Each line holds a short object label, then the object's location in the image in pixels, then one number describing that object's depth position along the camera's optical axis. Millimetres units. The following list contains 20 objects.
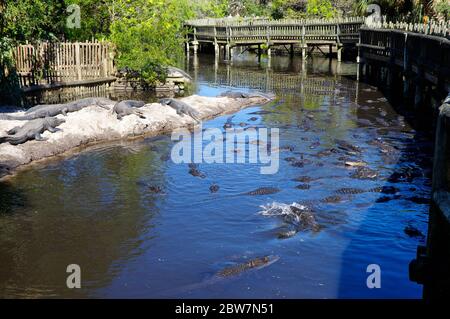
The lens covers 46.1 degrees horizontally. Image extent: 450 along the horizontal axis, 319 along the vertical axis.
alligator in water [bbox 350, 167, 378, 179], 11508
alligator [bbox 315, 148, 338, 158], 13260
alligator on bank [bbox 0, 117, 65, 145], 13000
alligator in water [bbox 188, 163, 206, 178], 11891
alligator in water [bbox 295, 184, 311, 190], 10867
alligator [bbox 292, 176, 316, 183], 11338
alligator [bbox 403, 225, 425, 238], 8664
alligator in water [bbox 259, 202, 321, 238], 8859
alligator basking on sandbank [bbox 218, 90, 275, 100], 21109
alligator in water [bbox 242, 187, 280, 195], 10652
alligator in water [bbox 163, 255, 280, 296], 7032
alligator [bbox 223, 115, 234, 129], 16730
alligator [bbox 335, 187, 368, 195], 10508
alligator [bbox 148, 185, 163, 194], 10820
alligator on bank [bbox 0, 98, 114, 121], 14773
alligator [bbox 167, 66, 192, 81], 23897
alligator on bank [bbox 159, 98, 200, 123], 17484
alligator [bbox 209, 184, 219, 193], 10867
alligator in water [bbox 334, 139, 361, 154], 13625
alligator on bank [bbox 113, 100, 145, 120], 16025
